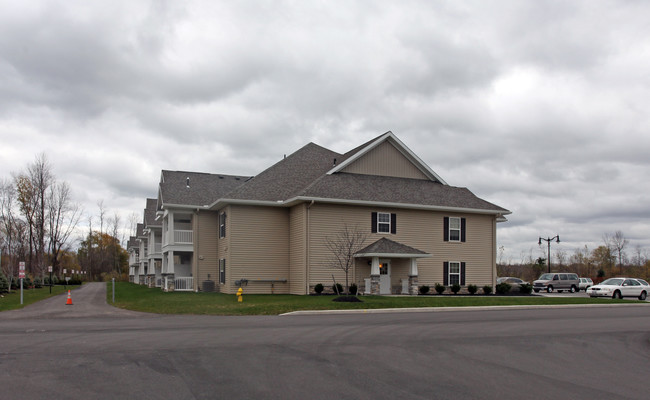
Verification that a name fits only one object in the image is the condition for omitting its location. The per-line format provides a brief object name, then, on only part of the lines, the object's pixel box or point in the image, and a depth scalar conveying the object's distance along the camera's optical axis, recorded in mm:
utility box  35625
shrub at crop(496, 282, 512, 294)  35406
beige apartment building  31234
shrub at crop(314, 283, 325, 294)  30266
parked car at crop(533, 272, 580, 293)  47969
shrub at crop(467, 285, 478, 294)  34094
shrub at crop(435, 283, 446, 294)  32938
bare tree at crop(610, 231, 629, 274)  82562
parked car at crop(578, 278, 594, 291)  53531
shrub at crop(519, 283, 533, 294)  36000
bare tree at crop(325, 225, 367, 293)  31047
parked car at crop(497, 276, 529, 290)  50419
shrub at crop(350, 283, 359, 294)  29828
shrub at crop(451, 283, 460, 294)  33531
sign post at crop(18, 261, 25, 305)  24697
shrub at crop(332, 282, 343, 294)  30508
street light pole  57625
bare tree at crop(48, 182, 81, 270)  69562
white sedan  34344
